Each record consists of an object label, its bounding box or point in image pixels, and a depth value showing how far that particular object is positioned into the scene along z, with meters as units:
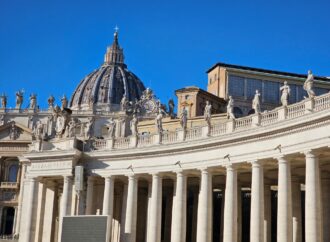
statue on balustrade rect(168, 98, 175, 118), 137.32
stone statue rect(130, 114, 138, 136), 65.56
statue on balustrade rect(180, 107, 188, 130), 60.43
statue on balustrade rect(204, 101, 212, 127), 57.41
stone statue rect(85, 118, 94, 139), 69.25
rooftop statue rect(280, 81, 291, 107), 49.19
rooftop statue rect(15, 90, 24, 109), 156.00
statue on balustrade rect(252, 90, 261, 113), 52.16
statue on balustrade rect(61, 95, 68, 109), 155.44
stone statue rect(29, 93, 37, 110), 155.88
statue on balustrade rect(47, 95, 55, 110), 152.55
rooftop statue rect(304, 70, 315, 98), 46.06
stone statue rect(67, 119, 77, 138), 68.56
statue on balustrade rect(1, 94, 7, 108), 155.75
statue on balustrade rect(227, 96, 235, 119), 55.58
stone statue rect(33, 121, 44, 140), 70.38
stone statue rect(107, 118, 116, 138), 67.64
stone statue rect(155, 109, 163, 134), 62.27
